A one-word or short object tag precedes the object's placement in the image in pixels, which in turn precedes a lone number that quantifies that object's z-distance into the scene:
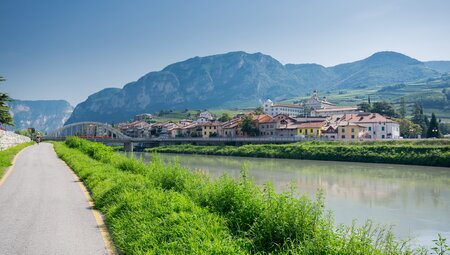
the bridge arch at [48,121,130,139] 96.43
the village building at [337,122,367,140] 72.50
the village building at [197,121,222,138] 99.69
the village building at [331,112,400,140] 74.56
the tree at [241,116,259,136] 84.62
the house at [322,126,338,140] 74.88
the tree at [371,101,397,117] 94.12
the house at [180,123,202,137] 103.19
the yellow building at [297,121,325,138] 77.69
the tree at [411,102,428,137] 83.68
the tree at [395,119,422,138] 80.38
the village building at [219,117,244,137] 90.62
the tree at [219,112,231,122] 112.39
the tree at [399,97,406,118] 103.44
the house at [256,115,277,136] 85.56
